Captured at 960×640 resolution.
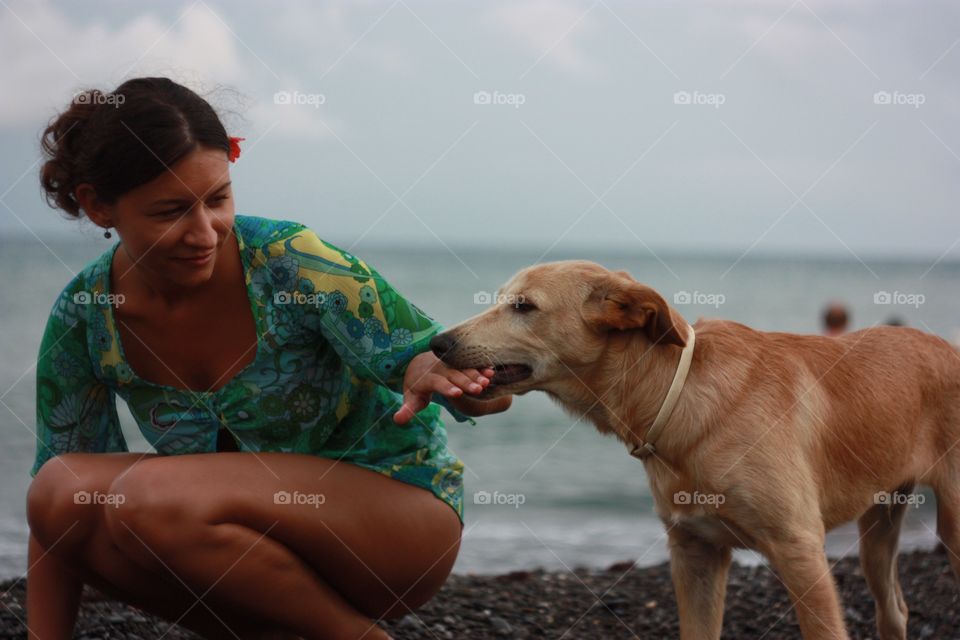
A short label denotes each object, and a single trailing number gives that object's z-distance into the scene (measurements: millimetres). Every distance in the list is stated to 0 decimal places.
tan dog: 3514
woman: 3002
